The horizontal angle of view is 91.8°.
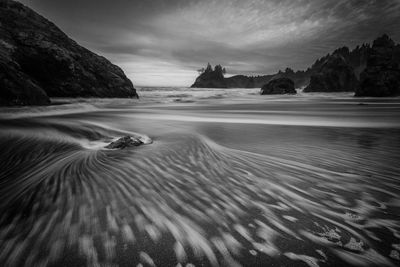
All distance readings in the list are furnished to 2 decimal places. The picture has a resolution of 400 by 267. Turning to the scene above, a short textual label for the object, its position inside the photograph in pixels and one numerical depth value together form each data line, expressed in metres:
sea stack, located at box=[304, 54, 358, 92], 68.16
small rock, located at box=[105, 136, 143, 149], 3.49
